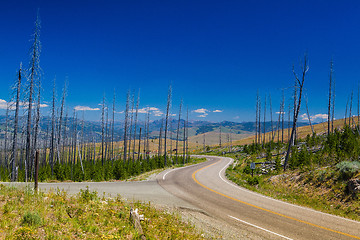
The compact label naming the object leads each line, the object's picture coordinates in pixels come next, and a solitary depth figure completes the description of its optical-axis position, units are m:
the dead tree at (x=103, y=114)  40.62
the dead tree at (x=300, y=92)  22.12
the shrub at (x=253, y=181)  19.16
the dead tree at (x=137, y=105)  46.27
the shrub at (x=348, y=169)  13.02
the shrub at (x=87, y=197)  9.34
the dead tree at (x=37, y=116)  27.45
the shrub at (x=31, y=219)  6.25
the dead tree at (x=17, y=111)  21.97
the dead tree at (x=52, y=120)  32.59
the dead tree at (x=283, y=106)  56.57
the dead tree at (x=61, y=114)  35.38
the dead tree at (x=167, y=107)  42.25
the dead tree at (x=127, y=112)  41.66
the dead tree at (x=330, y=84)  40.78
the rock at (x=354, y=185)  11.88
